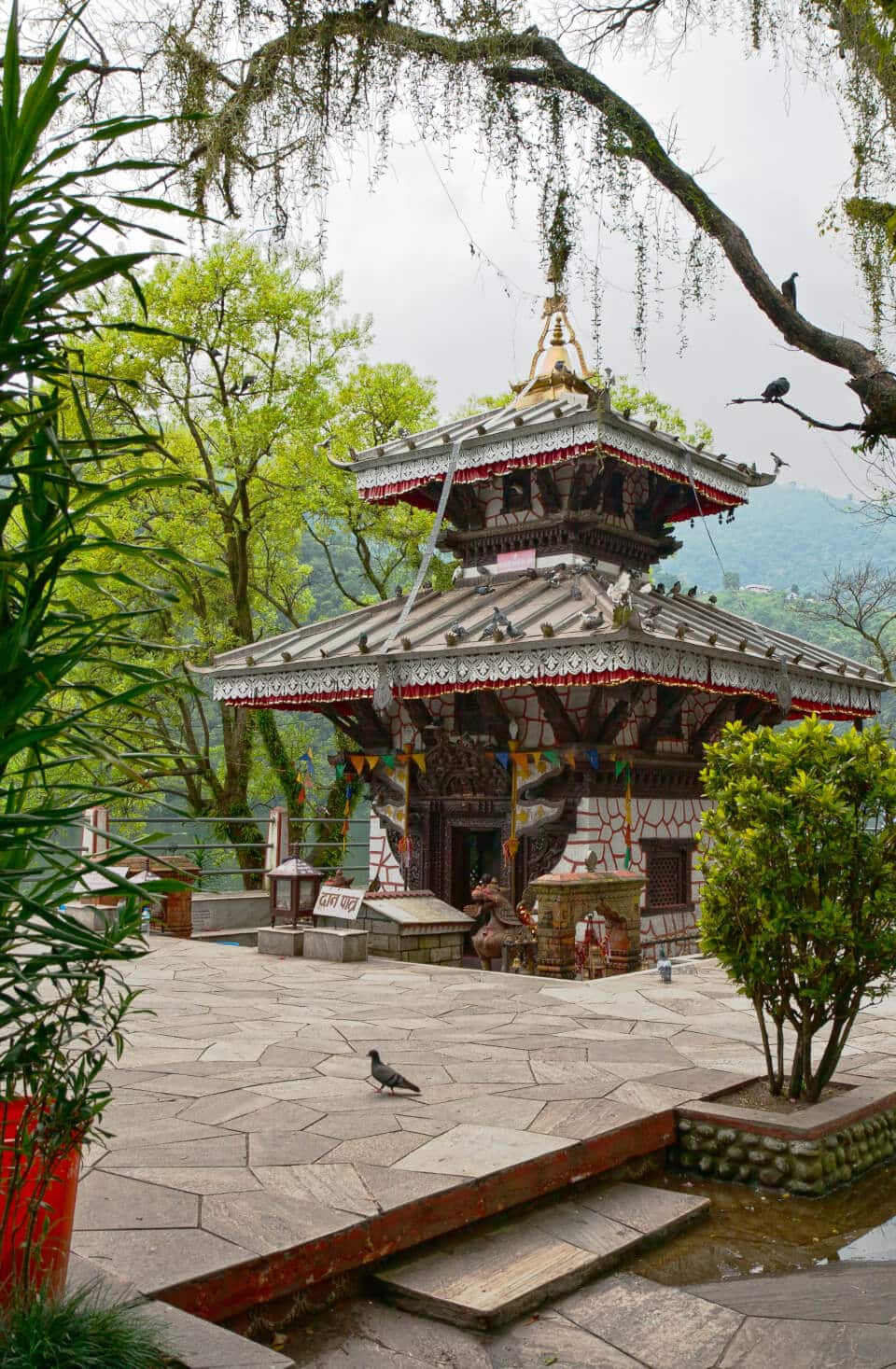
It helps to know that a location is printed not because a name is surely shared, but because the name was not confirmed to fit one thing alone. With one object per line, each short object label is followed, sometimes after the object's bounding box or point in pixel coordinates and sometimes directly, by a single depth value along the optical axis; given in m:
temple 12.09
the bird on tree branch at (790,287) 4.29
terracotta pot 2.60
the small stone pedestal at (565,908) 10.52
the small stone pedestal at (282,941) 11.44
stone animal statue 11.61
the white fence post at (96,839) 13.62
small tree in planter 5.29
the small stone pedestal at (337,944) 10.87
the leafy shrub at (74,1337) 2.39
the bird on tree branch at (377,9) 3.88
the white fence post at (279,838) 16.11
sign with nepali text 11.19
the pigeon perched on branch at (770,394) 4.23
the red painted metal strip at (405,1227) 3.36
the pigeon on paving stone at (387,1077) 5.40
